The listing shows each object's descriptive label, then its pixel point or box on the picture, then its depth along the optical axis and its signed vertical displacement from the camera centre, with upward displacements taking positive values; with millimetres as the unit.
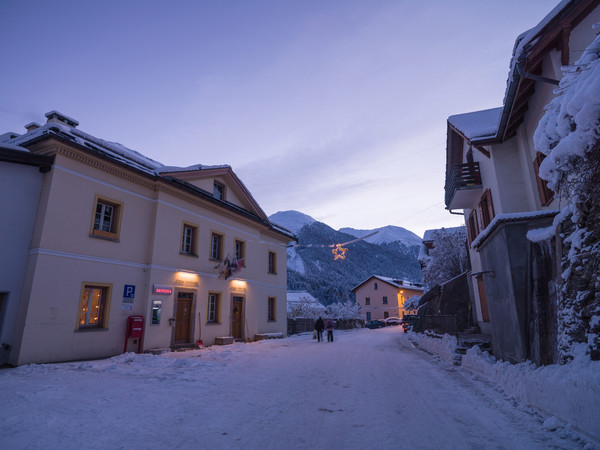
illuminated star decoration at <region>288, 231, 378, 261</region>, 21712 +3944
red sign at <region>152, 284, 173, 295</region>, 14234 +1205
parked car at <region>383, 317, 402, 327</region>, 52438 -1384
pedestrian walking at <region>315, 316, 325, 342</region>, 21500 -834
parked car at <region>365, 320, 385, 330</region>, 46100 -1663
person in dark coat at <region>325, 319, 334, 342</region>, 21453 -834
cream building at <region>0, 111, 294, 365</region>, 10773 +2564
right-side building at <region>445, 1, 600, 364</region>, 7023 +4127
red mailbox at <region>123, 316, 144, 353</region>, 12812 -351
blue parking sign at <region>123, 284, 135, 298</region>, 13143 +1074
